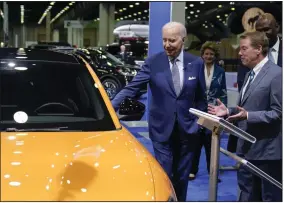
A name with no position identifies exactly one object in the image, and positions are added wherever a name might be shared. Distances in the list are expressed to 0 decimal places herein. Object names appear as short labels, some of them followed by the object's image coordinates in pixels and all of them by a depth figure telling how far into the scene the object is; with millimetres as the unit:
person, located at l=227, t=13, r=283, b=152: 2878
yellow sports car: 1894
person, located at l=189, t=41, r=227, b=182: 4438
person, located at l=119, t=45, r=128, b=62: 15982
